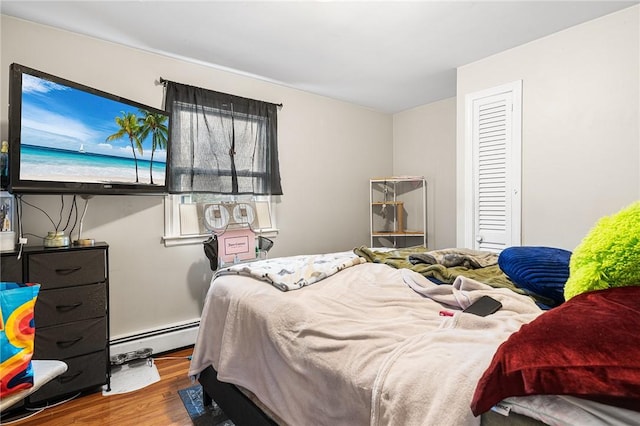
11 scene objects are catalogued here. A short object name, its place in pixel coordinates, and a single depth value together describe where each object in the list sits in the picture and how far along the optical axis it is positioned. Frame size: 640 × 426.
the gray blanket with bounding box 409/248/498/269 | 1.87
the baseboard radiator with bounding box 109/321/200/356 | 2.58
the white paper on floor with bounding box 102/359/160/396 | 2.20
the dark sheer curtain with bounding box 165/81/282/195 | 2.85
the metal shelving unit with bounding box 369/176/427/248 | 4.27
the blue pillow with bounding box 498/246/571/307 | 1.29
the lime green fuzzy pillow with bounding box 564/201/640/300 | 0.77
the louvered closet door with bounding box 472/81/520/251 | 2.75
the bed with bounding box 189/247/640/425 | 0.59
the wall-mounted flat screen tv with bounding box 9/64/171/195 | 1.85
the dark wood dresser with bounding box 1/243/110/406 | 1.94
